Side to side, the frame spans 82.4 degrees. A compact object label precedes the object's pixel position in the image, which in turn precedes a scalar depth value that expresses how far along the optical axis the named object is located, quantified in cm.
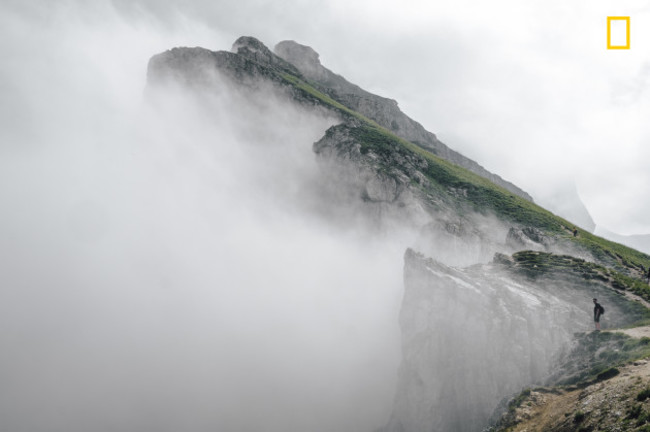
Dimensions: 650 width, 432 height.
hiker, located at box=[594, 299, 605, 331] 3400
